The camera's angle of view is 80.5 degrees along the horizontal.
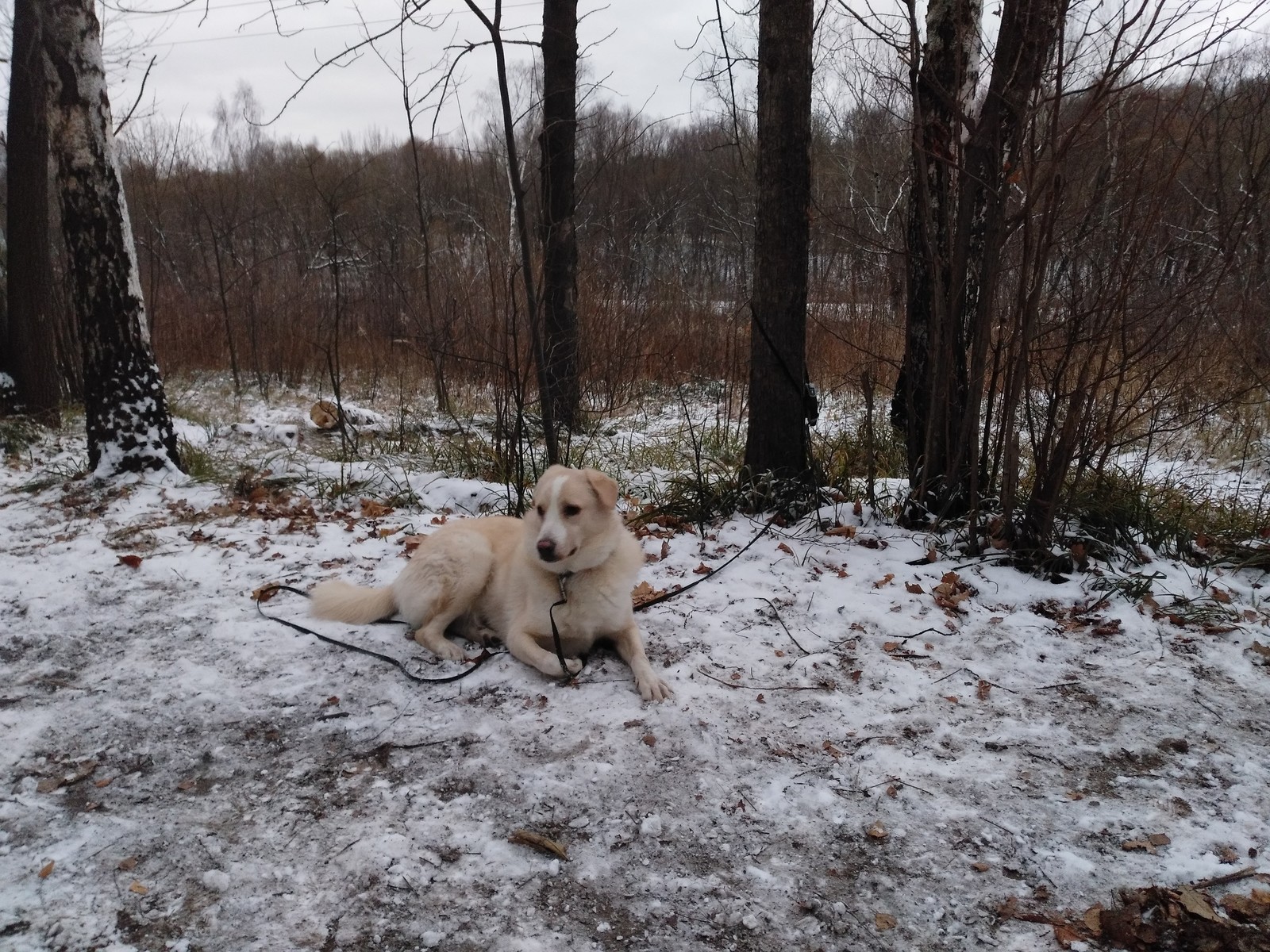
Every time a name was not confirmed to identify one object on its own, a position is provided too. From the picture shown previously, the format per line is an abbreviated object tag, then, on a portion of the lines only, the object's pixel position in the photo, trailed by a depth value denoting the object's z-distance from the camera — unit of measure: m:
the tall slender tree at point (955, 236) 4.04
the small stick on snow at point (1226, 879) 2.17
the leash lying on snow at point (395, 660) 3.39
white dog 3.39
